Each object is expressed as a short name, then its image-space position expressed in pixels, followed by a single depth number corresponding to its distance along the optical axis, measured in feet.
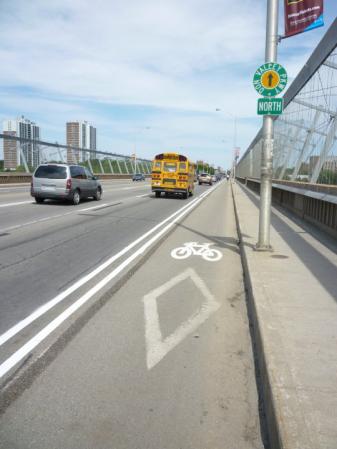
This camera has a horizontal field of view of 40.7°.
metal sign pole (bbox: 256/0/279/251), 28.81
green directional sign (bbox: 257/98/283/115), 28.86
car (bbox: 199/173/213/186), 226.99
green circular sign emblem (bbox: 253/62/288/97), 28.71
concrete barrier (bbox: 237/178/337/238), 38.42
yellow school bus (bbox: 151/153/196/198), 97.60
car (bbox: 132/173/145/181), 233.55
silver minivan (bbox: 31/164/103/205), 63.57
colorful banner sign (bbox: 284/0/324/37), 27.37
